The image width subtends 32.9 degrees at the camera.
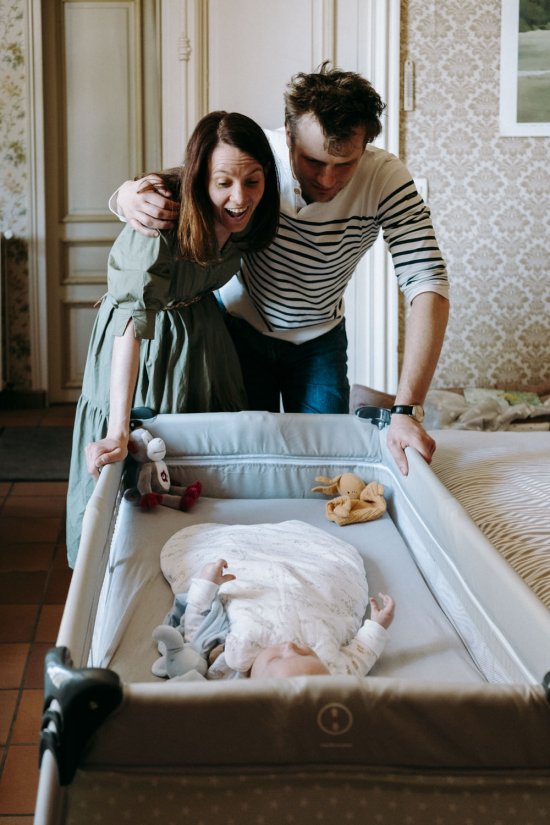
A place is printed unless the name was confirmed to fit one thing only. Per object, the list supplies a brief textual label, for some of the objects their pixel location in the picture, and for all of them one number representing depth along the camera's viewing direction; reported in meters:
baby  1.06
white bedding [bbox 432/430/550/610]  1.24
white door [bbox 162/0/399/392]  3.70
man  1.54
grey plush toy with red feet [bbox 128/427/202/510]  1.67
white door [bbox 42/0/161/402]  4.49
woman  1.52
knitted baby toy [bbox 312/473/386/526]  1.65
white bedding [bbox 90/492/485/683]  1.15
